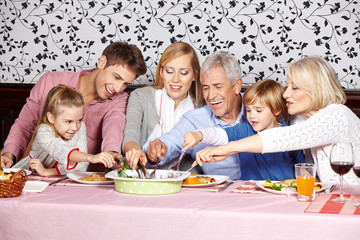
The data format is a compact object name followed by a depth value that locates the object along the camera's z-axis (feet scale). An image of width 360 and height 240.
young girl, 8.29
